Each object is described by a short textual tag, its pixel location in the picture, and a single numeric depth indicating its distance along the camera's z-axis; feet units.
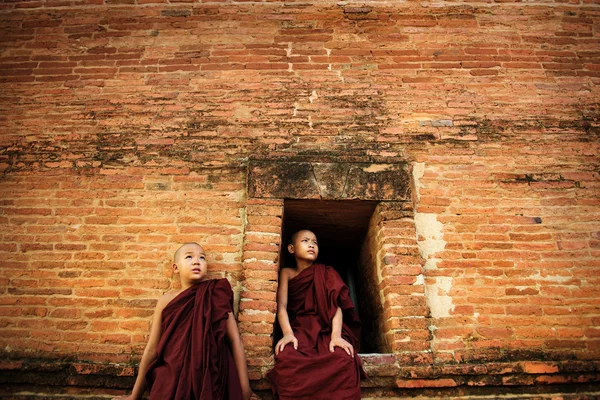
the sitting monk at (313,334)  9.39
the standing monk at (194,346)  8.90
